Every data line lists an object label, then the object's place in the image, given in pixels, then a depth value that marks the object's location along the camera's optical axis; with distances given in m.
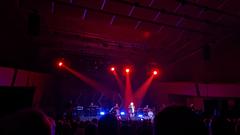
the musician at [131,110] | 14.95
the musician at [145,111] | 14.98
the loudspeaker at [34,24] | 7.49
